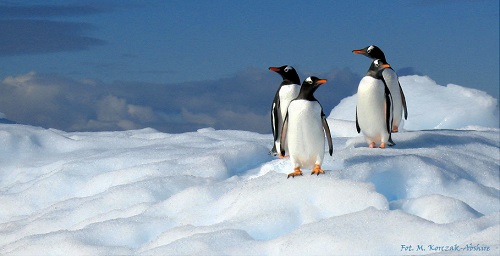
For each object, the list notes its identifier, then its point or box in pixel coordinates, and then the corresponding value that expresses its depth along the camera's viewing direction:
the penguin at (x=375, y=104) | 15.19
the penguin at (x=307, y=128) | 12.52
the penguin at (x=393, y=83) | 16.03
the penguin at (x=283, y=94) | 14.68
